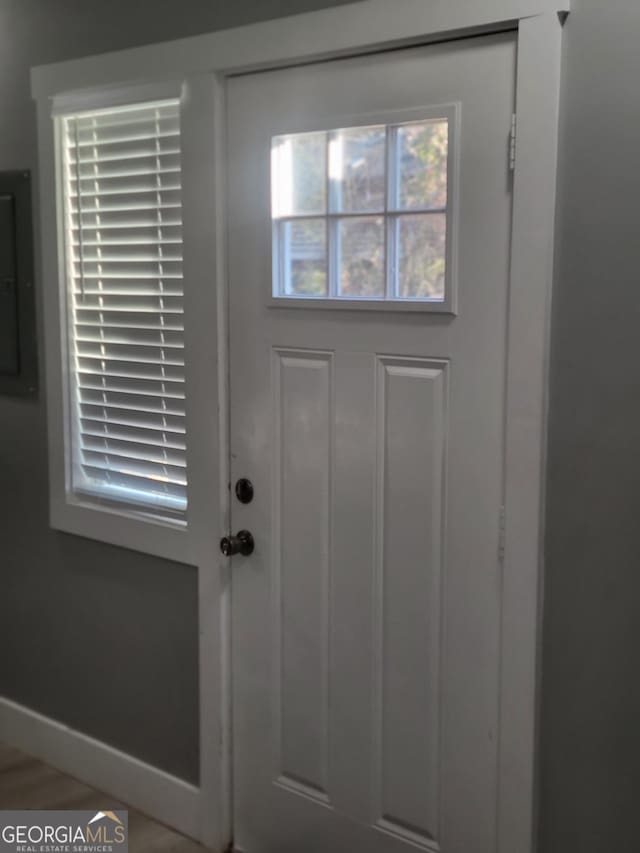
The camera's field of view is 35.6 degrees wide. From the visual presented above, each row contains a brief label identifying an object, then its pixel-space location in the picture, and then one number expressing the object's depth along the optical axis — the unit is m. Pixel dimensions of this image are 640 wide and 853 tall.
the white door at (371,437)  2.06
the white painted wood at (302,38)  1.95
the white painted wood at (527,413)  1.89
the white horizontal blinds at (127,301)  2.58
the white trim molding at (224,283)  1.92
